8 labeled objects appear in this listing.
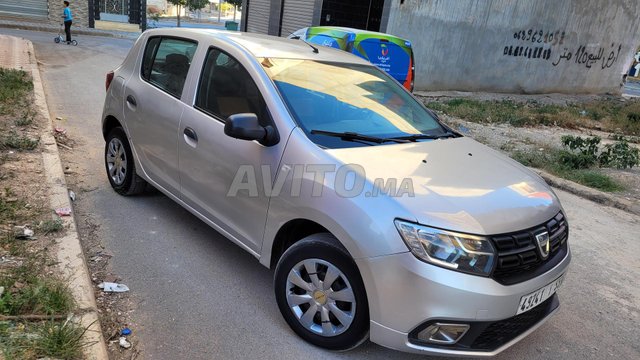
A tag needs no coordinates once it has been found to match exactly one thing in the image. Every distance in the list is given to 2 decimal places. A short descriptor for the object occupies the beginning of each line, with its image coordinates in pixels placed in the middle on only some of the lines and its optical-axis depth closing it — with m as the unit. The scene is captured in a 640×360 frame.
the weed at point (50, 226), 3.63
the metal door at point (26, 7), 24.86
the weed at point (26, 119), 6.20
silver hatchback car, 2.40
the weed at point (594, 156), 7.74
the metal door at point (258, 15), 20.19
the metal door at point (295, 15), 17.36
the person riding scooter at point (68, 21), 18.34
